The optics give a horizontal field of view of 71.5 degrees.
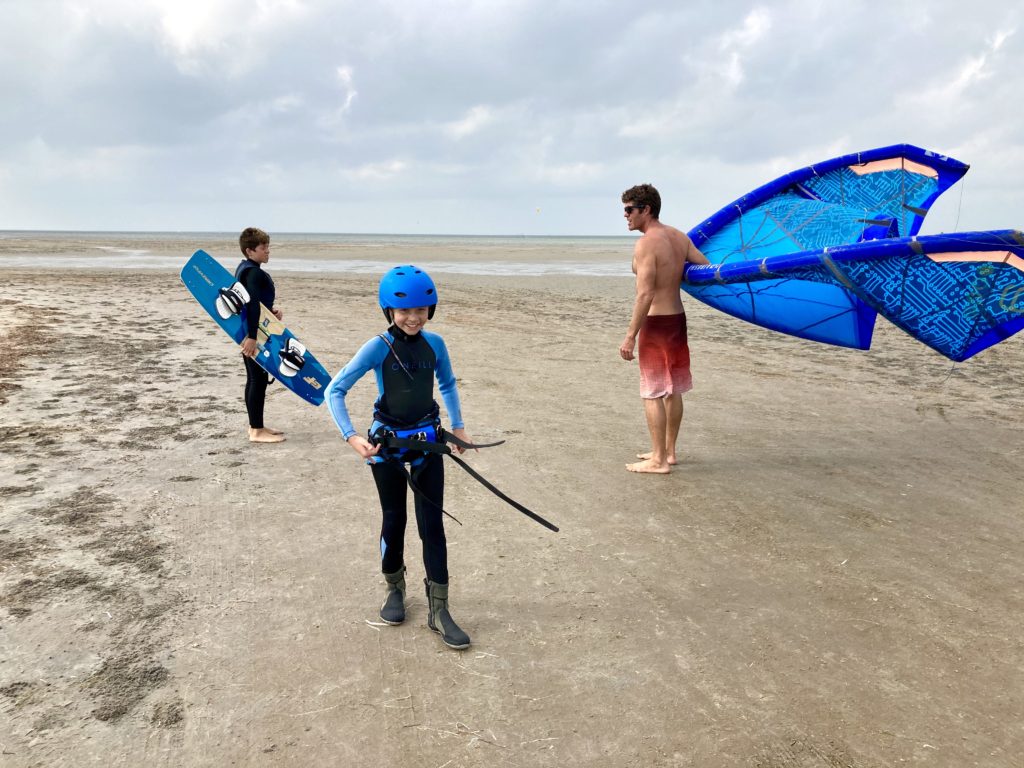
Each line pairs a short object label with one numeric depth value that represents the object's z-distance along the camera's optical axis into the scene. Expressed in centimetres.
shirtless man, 578
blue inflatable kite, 495
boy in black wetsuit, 633
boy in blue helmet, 339
